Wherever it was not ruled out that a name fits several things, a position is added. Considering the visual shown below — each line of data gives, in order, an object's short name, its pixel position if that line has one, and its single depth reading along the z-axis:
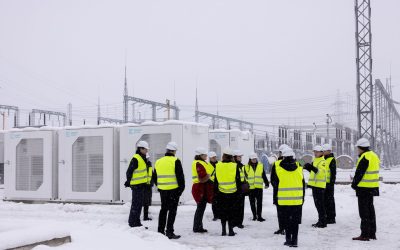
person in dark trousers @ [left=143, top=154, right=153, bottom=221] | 9.38
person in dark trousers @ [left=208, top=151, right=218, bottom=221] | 9.87
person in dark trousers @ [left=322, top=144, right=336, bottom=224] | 10.05
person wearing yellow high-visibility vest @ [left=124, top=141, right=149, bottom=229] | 9.05
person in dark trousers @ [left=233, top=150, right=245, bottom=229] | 8.84
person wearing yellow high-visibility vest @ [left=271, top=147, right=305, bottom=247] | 7.64
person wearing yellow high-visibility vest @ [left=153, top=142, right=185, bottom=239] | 8.38
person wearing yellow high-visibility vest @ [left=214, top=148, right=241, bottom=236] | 8.67
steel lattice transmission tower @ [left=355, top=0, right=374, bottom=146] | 22.72
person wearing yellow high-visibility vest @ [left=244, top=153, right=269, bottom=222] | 10.53
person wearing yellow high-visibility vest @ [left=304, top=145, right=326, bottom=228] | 9.58
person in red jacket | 8.96
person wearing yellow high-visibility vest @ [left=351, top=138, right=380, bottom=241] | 8.25
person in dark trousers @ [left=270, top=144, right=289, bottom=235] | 7.93
